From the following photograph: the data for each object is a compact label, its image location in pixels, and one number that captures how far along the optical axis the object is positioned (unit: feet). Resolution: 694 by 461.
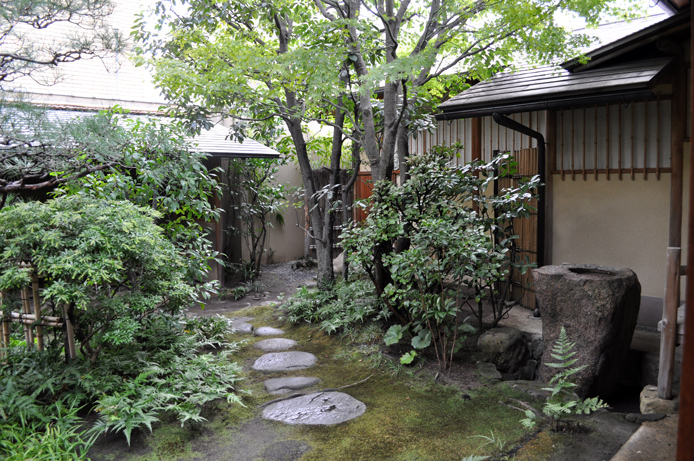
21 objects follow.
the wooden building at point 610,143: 20.07
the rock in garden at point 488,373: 18.50
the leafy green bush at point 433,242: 19.25
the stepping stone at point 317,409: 15.99
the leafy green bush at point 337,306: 24.81
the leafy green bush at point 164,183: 20.30
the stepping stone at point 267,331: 26.43
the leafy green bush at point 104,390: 13.93
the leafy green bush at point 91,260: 15.07
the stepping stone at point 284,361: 21.17
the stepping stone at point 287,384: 18.71
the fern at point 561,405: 14.16
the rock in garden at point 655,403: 14.43
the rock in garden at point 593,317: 16.78
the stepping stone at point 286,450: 13.62
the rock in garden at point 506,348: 20.30
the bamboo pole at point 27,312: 17.32
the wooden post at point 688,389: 3.46
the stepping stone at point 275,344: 23.91
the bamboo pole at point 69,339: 16.56
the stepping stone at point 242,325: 27.04
